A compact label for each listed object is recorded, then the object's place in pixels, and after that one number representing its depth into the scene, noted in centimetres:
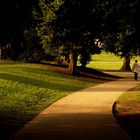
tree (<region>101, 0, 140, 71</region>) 1538
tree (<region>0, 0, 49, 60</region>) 1128
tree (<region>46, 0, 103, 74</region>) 1440
